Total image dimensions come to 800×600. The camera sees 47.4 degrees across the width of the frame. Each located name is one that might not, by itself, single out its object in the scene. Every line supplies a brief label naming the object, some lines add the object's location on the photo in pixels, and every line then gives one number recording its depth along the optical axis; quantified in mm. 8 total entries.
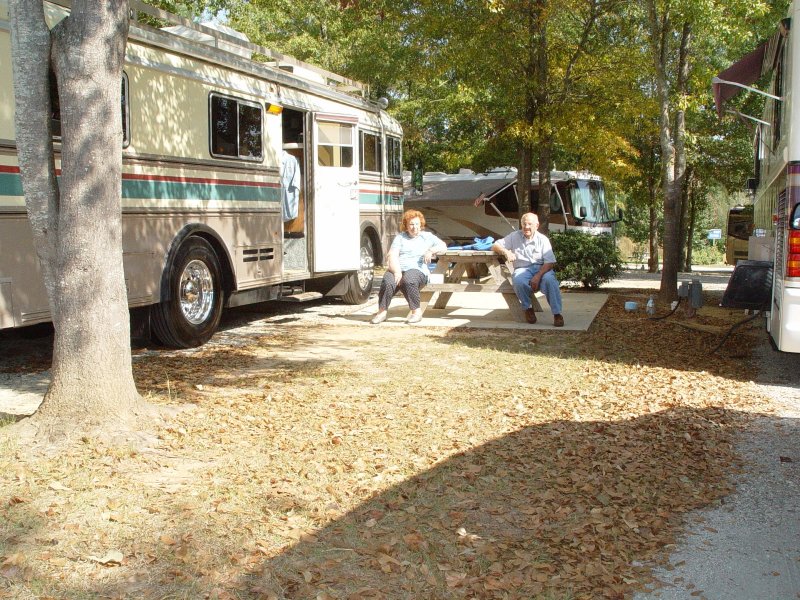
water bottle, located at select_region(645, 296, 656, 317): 10938
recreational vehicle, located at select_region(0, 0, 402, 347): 7582
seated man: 9852
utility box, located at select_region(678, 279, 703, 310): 9219
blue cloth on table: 11445
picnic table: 10227
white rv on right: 6434
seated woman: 10242
